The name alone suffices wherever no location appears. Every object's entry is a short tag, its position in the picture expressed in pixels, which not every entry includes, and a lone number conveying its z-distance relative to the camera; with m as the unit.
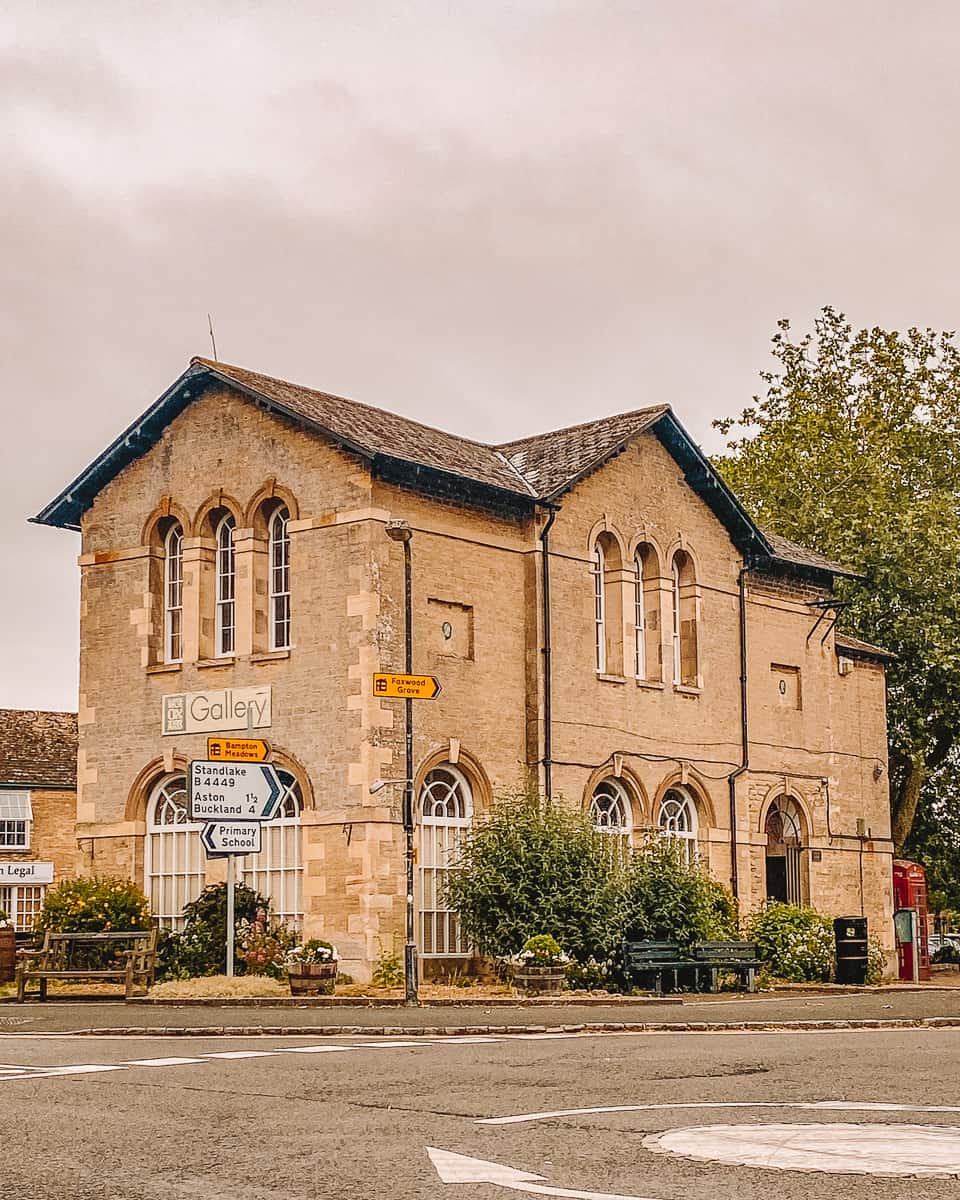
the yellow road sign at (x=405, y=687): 24.22
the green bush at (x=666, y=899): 27.47
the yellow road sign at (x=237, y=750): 25.23
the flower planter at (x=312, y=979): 24.66
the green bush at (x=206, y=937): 26.70
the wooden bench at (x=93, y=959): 24.56
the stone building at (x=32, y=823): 49.62
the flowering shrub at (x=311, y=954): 25.34
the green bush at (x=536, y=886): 26.47
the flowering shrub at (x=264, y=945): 26.20
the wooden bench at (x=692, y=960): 25.89
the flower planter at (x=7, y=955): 27.80
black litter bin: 30.61
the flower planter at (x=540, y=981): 24.69
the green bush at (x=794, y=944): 31.19
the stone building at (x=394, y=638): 27.39
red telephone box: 37.41
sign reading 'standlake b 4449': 24.47
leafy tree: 40.31
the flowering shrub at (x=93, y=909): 28.38
